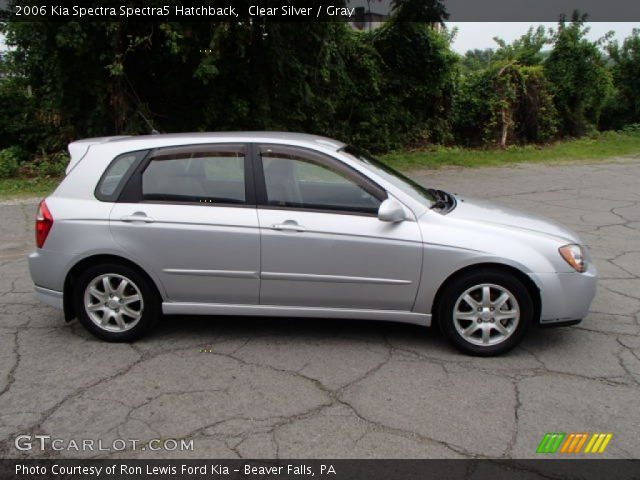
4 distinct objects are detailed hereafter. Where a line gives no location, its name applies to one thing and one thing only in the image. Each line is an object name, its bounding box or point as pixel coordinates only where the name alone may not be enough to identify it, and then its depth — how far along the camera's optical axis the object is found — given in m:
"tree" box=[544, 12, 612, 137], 20.33
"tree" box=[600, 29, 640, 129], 23.77
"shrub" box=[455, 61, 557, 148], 18.59
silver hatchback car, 4.18
